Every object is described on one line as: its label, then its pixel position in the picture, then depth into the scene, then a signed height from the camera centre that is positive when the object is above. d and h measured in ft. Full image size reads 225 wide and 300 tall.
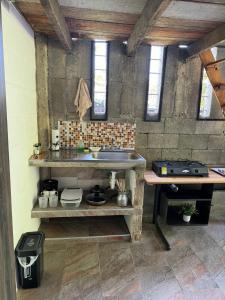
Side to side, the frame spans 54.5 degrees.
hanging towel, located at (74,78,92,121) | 9.15 +0.37
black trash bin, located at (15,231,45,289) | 6.14 -4.40
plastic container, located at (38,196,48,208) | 8.31 -3.56
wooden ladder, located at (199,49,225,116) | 8.89 +1.58
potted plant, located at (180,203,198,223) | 9.65 -4.35
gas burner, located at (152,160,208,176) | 8.94 -2.36
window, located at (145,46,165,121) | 9.54 +1.19
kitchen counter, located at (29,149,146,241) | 7.90 -2.80
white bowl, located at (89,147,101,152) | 9.61 -1.77
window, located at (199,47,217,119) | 9.99 +0.68
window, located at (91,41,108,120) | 9.20 +1.22
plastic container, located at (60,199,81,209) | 8.38 -3.64
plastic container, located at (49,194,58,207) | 8.43 -3.59
